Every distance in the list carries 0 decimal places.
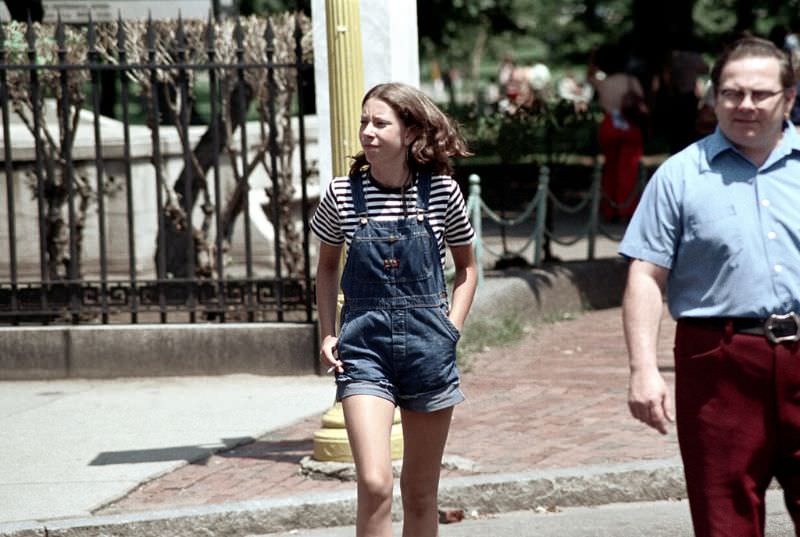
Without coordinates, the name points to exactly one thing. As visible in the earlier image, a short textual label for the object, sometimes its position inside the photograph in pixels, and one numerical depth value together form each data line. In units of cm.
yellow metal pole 1151
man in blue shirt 688
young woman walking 826
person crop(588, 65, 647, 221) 2789
